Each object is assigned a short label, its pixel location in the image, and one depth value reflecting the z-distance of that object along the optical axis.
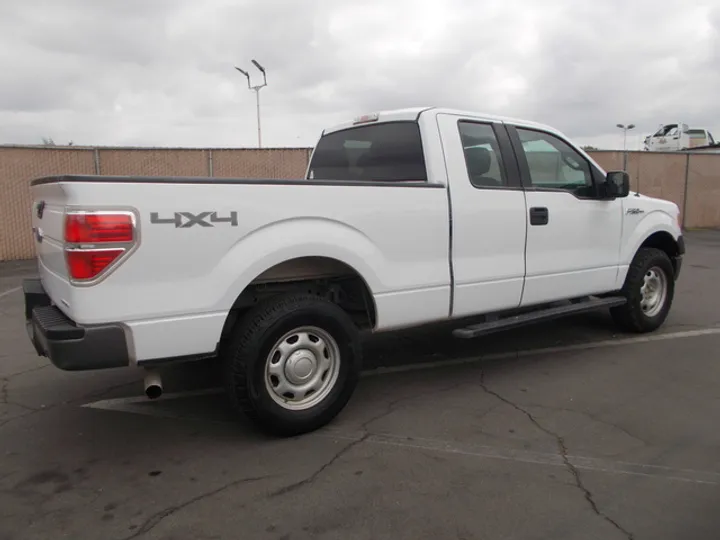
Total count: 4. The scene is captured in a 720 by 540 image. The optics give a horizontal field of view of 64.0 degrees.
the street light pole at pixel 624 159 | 16.70
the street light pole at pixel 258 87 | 25.86
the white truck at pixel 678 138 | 29.26
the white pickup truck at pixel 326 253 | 2.87
